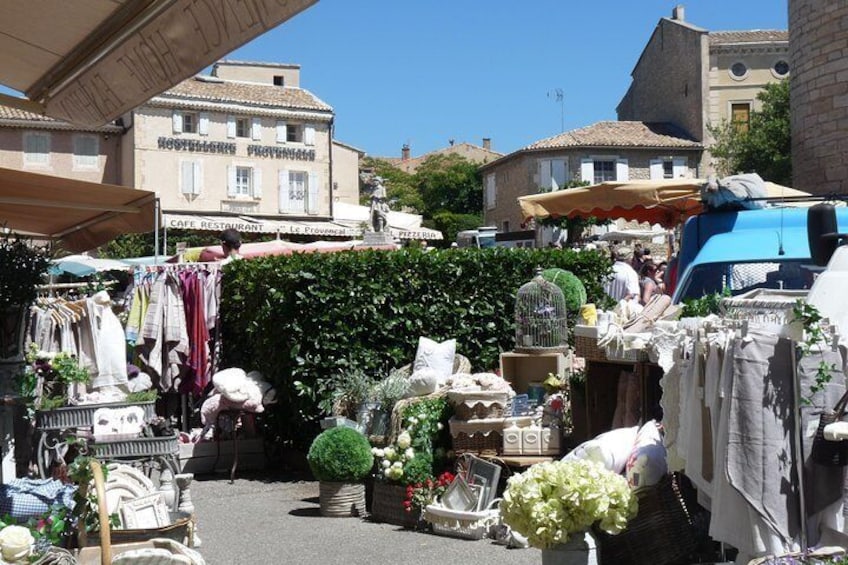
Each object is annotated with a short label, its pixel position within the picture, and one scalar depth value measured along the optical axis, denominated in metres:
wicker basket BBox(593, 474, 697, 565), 6.28
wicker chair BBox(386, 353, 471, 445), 9.01
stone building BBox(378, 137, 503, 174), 92.25
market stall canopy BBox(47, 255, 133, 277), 21.54
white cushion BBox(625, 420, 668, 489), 6.38
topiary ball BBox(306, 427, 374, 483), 8.87
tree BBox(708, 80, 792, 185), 42.91
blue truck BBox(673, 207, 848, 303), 8.50
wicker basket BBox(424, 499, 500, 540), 7.88
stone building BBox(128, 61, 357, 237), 46.75
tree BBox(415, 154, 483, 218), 79.31
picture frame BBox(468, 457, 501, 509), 8.03
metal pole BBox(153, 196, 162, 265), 8.19
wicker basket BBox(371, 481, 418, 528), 8.53
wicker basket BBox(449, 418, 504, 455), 8.47
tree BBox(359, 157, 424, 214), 77.38
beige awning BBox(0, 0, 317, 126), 3.40
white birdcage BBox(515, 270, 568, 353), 10.49
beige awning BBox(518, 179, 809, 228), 12.69
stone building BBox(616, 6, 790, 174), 54.00
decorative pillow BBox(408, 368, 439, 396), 9.34
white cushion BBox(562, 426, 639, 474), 6.56
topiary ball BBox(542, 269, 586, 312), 11.14
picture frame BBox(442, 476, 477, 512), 8.05
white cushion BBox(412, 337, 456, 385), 10.05
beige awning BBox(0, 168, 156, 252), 6.57
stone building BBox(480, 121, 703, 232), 54.03
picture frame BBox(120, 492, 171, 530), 5.83
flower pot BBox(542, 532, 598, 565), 5.32
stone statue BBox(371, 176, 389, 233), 15.19
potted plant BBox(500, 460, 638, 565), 5.26
